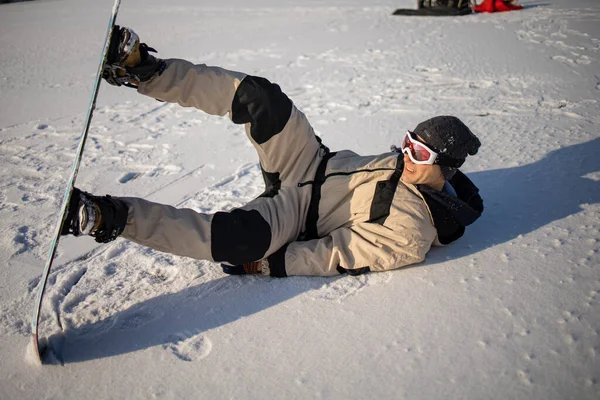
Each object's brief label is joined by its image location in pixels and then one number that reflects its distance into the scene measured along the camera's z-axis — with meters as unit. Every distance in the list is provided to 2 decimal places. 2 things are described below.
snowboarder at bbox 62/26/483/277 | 1.72
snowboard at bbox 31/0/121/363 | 1.47
